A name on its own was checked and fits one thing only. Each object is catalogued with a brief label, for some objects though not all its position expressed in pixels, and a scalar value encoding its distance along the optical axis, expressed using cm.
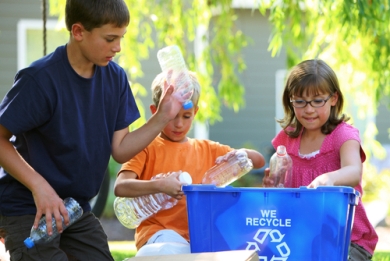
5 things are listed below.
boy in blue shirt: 617
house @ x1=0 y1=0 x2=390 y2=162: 2547
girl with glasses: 712
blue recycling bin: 560
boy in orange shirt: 700
